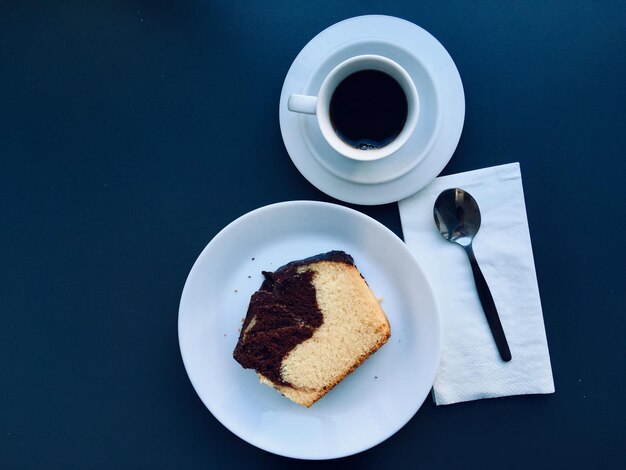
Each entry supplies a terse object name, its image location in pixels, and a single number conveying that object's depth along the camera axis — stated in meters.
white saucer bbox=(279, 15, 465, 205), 0.35
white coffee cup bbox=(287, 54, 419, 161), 0.32
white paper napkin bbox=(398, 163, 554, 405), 0.37
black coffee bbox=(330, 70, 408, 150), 0.34
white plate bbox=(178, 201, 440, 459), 0.36
